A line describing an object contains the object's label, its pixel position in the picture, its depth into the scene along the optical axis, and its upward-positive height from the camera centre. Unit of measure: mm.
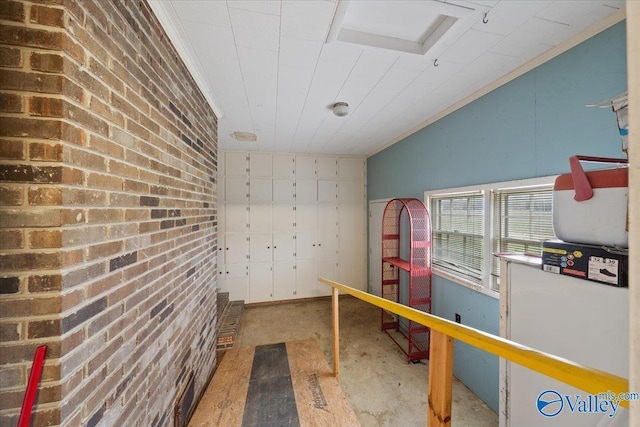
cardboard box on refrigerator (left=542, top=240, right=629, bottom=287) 899 -209
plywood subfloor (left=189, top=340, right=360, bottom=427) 1729 -1553
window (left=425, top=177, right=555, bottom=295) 1921 -126
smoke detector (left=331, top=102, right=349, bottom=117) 2496 +1138
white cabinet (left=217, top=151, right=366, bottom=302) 4527 -233
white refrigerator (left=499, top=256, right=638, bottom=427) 907 -562
